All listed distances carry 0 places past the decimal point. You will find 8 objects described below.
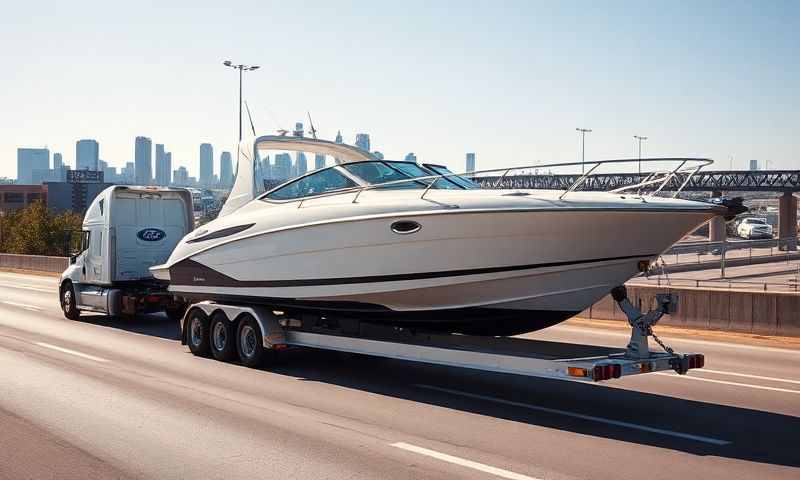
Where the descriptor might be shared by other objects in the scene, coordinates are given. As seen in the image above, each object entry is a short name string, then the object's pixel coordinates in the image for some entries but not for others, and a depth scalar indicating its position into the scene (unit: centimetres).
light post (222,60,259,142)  4397
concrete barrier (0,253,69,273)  4135
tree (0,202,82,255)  5394
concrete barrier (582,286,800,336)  1603
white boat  938
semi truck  1859
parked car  6206
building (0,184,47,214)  13738
